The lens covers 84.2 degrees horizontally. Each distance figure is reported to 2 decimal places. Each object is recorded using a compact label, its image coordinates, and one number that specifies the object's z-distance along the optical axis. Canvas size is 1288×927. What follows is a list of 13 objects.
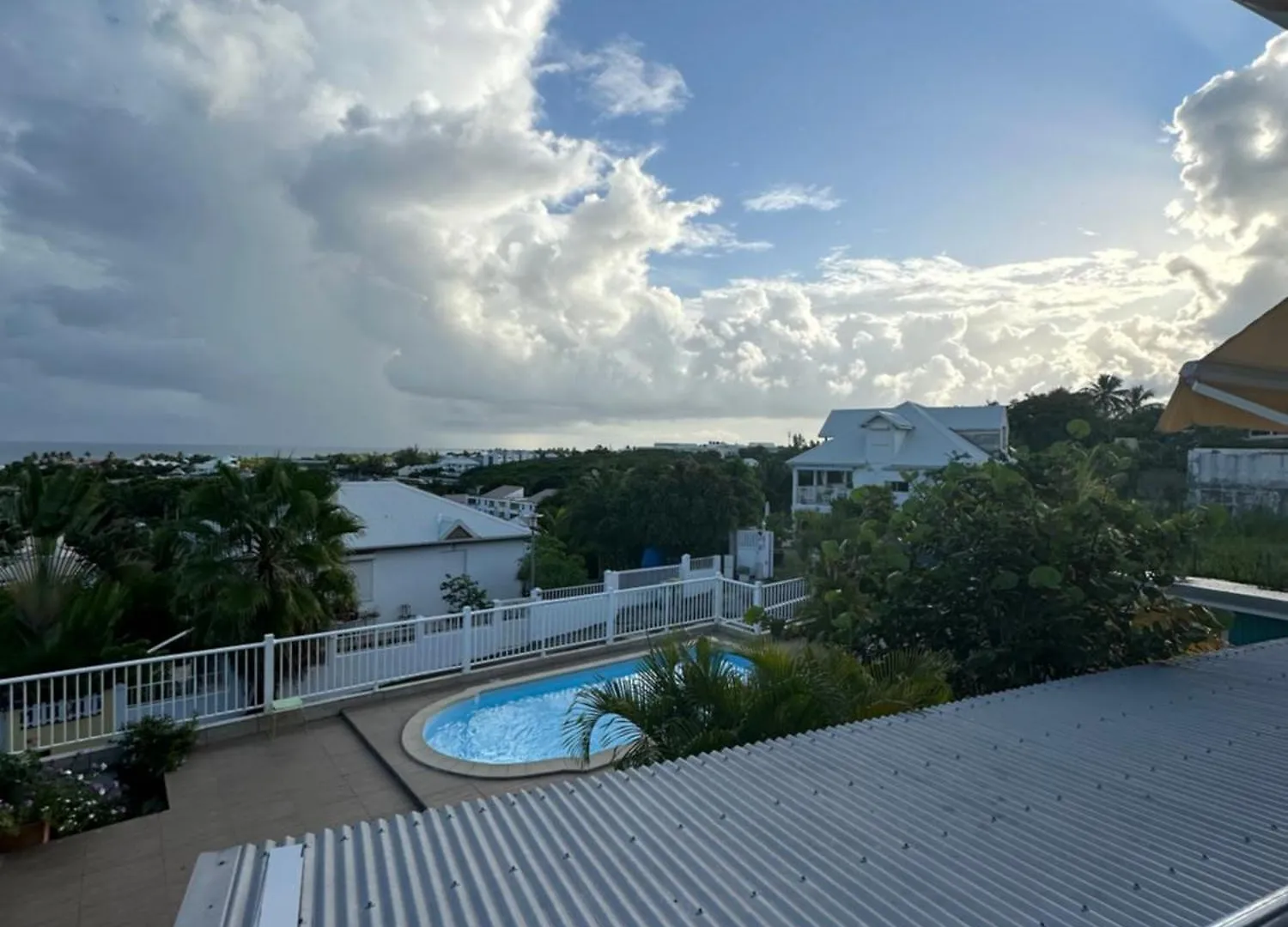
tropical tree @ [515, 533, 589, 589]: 19.27
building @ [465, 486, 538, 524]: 25.16
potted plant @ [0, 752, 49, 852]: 5.14
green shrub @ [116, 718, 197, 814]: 6.47
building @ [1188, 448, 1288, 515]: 14.65
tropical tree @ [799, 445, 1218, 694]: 5.21
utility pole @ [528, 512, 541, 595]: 18.86
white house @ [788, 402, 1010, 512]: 26.59
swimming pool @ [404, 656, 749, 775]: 8.24
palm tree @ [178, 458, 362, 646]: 8.09
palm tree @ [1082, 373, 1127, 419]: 44.88
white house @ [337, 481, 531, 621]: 16.30
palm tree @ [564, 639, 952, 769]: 4.20
